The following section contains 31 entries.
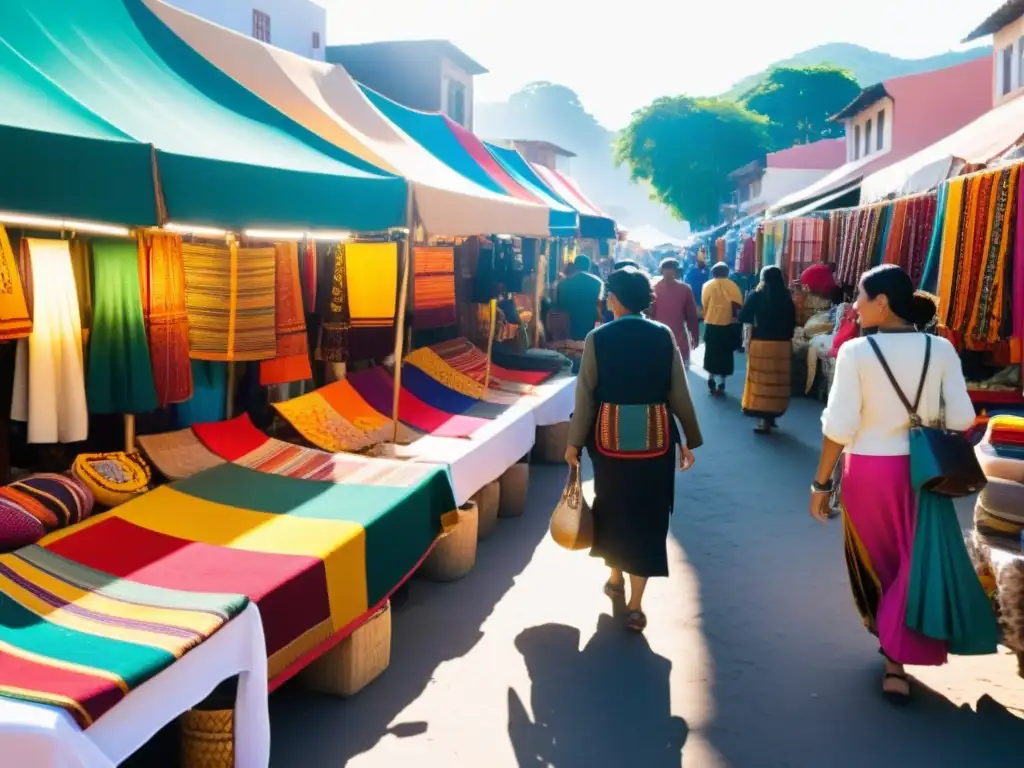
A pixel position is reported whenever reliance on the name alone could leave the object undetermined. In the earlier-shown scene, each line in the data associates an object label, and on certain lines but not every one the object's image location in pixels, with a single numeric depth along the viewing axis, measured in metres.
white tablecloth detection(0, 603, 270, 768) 1.99
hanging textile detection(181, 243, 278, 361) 4.70
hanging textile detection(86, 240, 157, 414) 3.94
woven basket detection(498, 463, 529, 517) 6.16
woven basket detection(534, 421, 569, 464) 7.64
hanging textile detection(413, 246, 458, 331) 7.35
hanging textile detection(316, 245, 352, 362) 5.94
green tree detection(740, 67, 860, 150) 48.41
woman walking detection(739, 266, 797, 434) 8.50
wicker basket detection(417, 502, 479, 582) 4.88
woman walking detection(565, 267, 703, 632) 4.09
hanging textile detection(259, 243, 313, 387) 5.30
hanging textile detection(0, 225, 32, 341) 3.43
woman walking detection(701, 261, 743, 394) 10.66
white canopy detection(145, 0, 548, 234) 5.00
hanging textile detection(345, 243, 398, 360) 5.95
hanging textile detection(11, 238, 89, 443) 3.66
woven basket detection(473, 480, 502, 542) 5.63
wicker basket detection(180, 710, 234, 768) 2.77
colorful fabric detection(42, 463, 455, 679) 3.04
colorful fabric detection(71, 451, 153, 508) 3.69
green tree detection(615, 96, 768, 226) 39.16
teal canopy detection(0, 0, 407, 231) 3.45
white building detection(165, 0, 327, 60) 19.27
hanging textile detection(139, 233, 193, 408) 4.20
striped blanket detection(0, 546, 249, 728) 2.19
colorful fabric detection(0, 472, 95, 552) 3.13
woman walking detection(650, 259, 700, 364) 9.62
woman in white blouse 3.40
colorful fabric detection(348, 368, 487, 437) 5.82
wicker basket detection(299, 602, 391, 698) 3.54
